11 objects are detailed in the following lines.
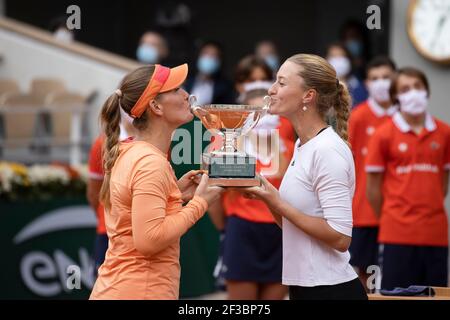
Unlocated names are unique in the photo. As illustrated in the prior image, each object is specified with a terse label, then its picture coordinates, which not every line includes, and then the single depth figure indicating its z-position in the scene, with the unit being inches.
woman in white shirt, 307.1
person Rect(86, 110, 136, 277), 503.8
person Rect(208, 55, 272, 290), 548.0
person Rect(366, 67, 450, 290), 514.0
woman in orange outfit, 291.3
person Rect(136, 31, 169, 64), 874.1
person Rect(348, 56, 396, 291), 582.9
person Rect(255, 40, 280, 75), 998.4
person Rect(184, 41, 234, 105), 874.8
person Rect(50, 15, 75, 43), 1040.5
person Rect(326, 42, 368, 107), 740.0
